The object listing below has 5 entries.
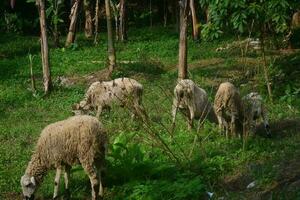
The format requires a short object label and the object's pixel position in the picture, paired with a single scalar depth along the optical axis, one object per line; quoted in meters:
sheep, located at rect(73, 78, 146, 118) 17.11
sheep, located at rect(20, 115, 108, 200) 10.71
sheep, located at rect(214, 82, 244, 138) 14.26
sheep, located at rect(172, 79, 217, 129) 15.03
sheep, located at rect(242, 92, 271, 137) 14.33
